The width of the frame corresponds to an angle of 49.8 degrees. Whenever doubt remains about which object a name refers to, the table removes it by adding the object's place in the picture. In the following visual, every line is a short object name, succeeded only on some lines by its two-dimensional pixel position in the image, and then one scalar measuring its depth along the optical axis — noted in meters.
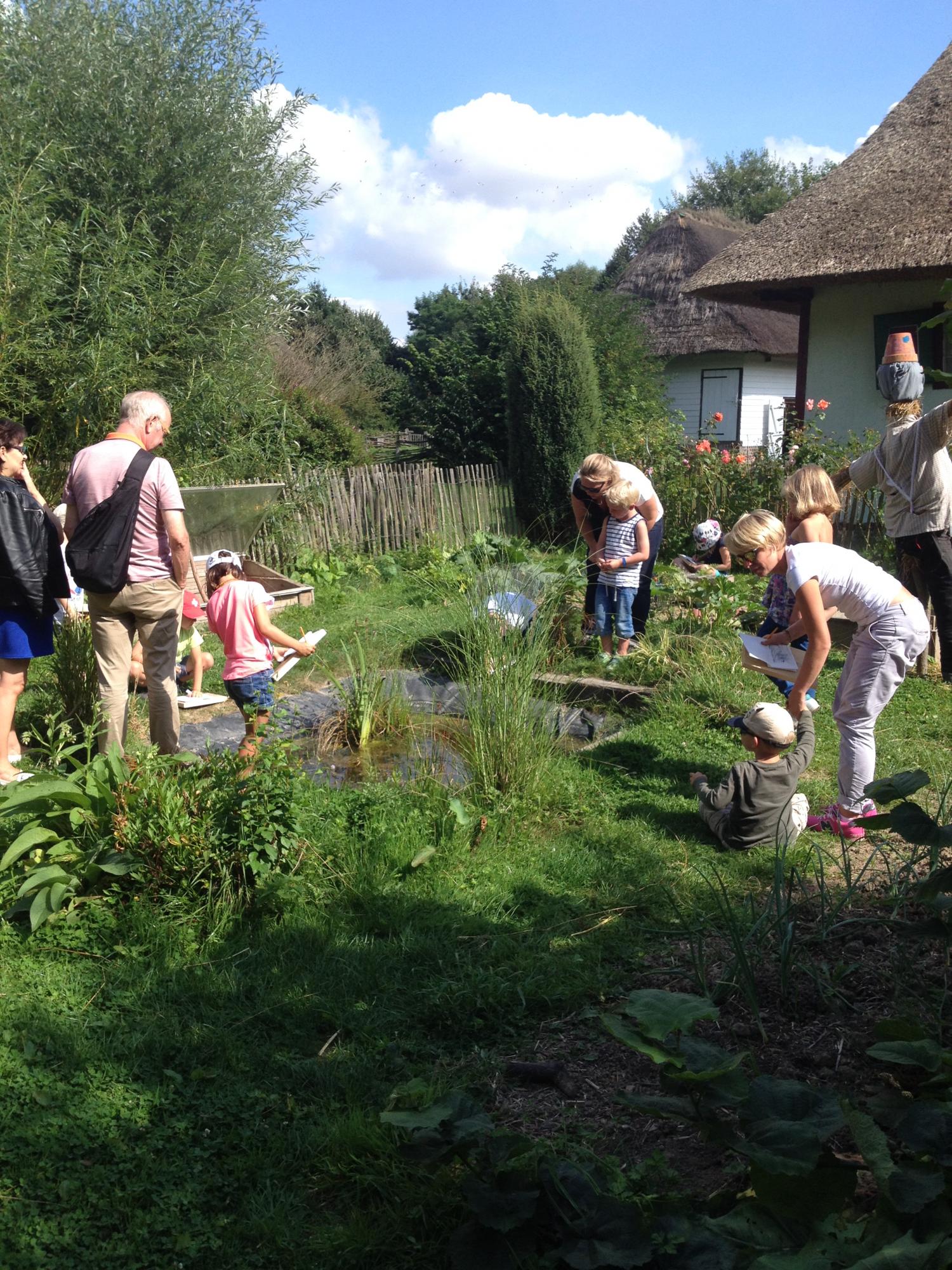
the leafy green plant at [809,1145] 1.60
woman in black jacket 5.04
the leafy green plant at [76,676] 5.58
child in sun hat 8.92
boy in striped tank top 6.97
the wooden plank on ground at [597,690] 6.36
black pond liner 5.01
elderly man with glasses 4.92
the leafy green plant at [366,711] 5.89
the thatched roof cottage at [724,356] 27.12
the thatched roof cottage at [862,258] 13.38
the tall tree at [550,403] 15.16
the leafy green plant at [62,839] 3.63
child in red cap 6.91
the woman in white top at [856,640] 4.29
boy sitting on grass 4.23
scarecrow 6.03
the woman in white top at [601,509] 7.10
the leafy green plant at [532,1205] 1.78
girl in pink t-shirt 5.42
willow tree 8.82
